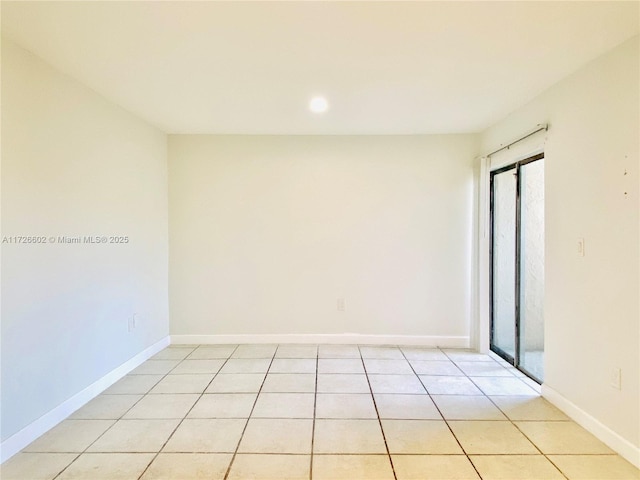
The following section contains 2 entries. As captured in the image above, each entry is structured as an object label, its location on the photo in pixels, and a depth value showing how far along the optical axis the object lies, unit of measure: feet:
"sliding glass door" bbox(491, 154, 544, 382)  9.74
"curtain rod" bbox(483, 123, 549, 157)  8.43
